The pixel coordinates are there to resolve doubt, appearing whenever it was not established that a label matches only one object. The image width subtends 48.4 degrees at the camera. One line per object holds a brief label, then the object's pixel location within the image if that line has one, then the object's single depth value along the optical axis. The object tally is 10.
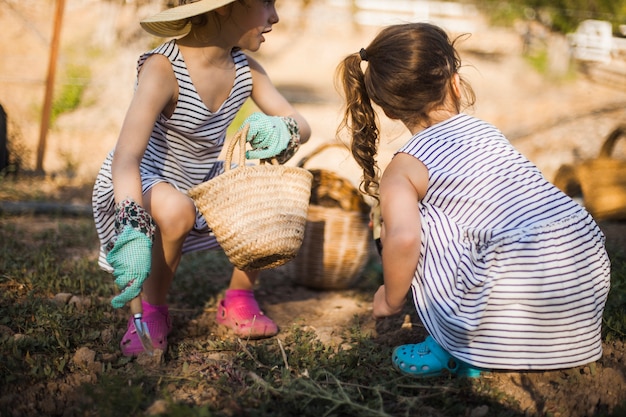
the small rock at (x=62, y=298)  2.71
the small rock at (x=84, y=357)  2.18
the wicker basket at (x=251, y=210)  2.28
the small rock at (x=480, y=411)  1.92
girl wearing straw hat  2.35
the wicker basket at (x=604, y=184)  4.43
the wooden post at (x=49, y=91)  5.04
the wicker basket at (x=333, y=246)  3.22
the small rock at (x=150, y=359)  2.23
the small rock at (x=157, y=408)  1.75
